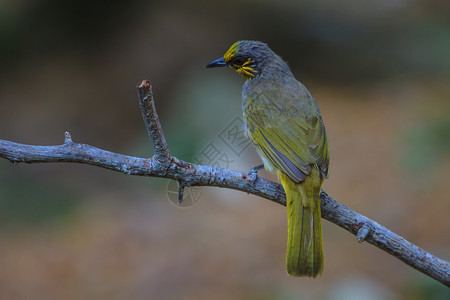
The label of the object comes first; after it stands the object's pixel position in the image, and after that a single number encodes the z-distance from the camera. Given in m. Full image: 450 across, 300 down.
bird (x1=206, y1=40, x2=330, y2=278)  6.73
